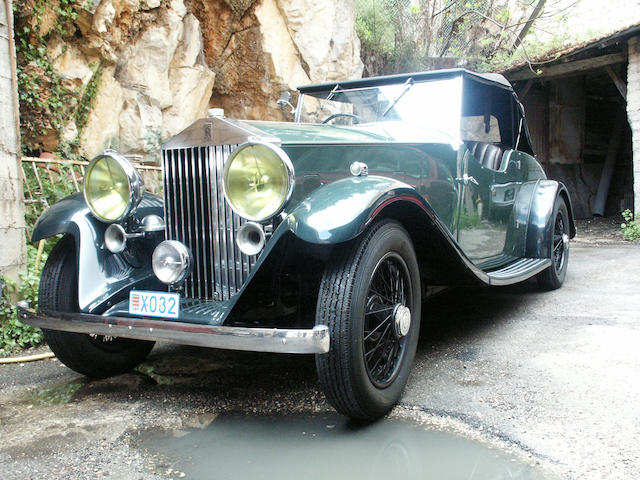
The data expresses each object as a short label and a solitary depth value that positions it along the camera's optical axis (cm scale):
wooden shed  1094
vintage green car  199
